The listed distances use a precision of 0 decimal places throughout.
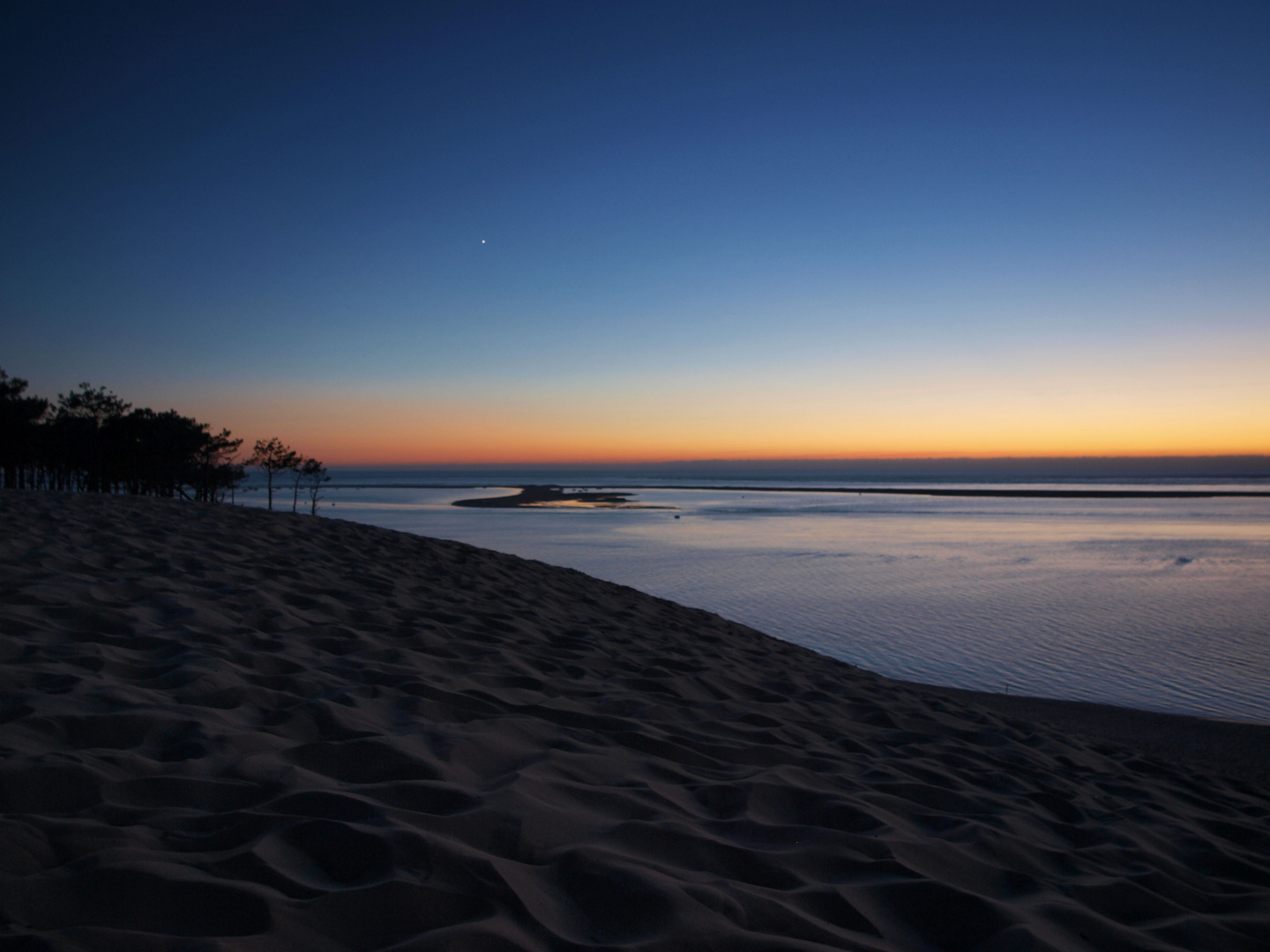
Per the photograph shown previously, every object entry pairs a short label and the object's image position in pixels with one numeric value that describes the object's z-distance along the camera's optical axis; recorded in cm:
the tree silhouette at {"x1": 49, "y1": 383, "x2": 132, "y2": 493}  3678
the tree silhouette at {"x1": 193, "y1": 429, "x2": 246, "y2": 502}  3984
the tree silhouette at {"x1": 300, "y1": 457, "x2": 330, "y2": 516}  4162
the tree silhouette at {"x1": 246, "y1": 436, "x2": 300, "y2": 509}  4231
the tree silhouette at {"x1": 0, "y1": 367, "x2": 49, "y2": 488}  3200
